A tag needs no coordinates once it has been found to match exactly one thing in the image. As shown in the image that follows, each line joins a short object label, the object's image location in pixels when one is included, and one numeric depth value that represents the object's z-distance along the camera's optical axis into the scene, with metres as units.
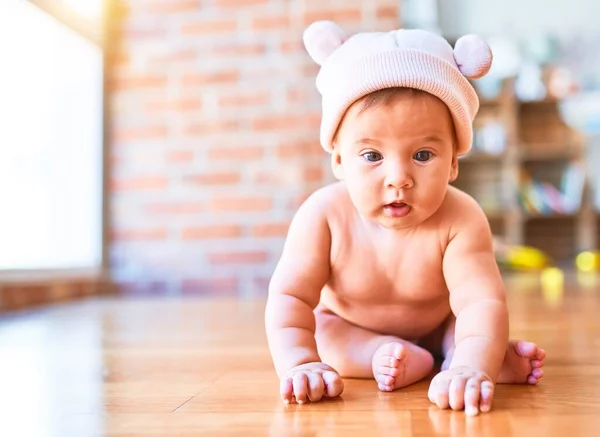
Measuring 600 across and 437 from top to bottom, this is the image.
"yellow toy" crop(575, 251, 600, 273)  5.20
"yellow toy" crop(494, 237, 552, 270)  4.50
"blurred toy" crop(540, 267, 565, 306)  2.31
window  2.07
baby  0.83
